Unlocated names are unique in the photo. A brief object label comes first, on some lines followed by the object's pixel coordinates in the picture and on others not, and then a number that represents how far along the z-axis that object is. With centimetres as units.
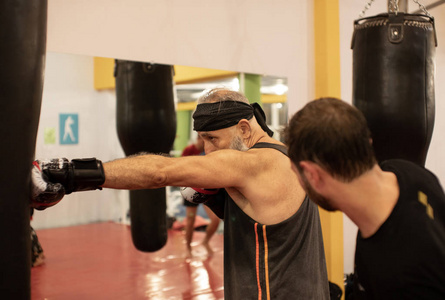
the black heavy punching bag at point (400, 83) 285
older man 145
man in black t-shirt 99
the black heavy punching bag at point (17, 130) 124
